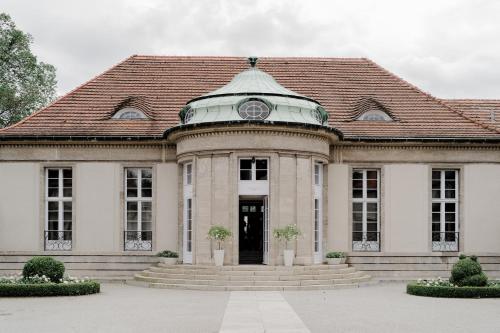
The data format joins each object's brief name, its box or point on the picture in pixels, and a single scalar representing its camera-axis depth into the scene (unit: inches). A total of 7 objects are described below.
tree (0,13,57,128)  1766.7
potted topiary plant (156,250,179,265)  1133.7
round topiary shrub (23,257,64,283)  911.0
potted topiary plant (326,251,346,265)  1139.3
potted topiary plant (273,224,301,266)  1063.6
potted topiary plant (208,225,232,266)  1055.0
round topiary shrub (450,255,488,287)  901.8
